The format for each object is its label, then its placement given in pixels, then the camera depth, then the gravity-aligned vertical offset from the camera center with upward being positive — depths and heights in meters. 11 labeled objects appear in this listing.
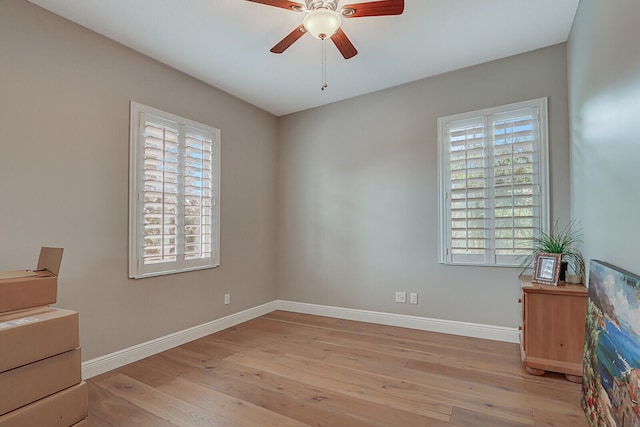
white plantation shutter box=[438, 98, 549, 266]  3.09 +0.37
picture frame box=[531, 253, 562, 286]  2.54 -0.39
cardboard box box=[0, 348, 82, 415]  1.56 -0.83
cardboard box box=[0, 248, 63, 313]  1.79 -0.39
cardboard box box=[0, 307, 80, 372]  1.58 -0.61
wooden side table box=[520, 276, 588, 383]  2.37 -0.81
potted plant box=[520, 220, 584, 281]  2.70 -0.22
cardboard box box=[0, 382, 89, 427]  1.57 -0.99
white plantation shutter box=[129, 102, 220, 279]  2.97 +0.25
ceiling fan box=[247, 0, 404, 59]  1.97 +1.29
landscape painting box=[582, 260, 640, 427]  1.34 -0.63
